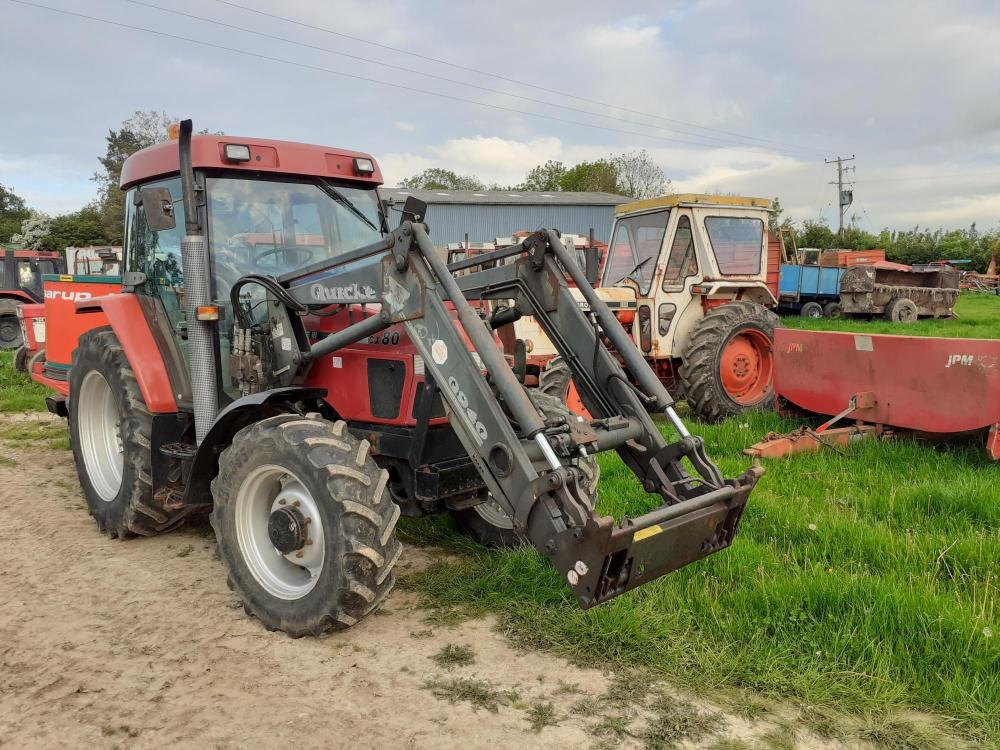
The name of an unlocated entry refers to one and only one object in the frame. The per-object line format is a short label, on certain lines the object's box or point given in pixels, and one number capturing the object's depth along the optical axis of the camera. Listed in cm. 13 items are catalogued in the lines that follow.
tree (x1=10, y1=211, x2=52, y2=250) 3938
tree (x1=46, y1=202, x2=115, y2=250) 4078
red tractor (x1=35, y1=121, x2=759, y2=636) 320
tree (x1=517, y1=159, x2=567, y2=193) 5988
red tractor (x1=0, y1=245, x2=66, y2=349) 1612
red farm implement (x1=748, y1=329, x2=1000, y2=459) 533
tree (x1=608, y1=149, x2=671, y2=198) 5784
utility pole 4819
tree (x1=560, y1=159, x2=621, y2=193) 5703
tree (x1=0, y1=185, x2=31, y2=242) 5019
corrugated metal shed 3650
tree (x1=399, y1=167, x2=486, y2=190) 6256
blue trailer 2153
